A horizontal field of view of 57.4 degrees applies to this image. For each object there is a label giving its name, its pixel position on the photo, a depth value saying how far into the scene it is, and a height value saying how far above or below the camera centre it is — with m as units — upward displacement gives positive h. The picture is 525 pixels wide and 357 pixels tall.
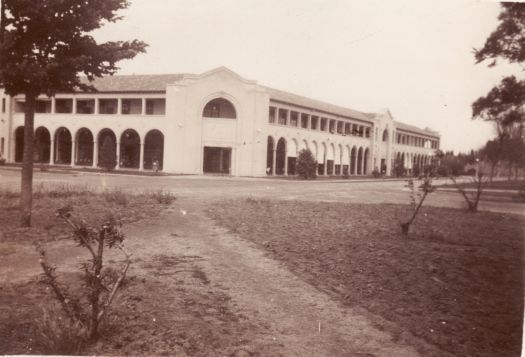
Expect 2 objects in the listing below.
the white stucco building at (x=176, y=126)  35.06 +3.01
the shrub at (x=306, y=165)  37.47 +0.40
